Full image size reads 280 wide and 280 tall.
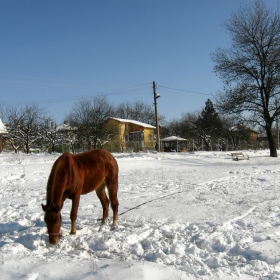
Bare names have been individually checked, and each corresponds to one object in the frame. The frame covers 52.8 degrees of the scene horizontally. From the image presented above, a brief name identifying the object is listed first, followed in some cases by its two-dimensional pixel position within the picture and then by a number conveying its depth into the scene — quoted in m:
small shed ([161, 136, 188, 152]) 50.12
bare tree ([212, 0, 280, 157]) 25.17
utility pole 28.42
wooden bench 24.83
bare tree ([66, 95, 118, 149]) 33.97
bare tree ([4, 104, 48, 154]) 32.88
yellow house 49.97
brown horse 4.40
